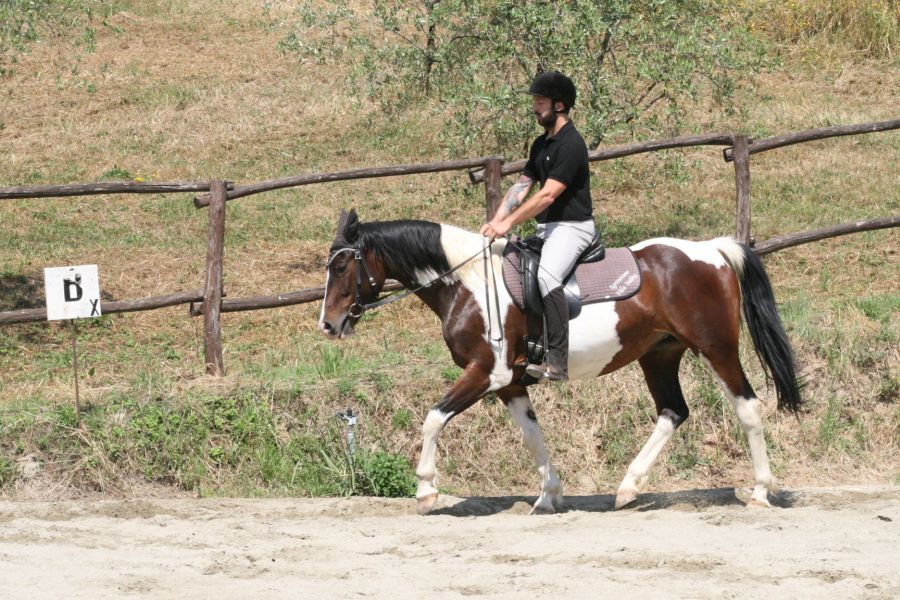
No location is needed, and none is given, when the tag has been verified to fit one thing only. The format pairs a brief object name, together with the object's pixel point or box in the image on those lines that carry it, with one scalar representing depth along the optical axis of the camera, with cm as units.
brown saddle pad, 1437
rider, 1387
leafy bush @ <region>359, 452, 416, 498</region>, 1623
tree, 2525
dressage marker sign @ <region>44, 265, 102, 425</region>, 1697
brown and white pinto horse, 1416
